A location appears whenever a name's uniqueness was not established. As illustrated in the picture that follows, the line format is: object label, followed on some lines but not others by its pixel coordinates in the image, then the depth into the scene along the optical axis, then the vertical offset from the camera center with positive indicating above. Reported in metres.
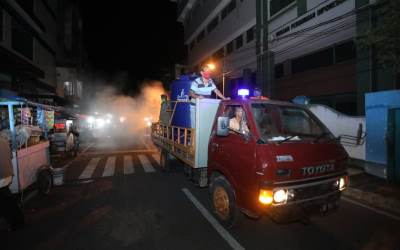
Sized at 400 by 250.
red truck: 3.72 -0.61
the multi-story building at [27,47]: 16.06 +6.44
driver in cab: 4.43 -0.02
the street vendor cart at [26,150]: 5.56 -0.64
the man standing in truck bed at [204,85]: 7.08 +1.04
